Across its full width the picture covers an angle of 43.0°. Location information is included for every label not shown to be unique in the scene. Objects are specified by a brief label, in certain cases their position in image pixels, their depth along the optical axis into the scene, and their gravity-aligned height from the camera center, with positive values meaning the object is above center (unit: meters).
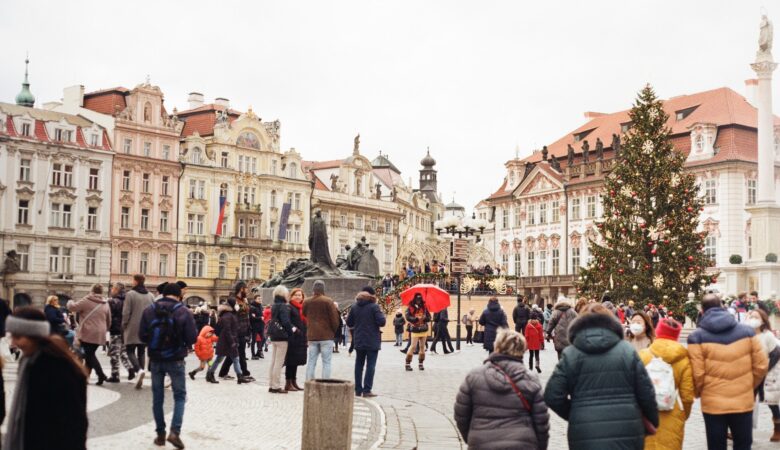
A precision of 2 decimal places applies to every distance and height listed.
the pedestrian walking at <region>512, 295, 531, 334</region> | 24.17 -0.55
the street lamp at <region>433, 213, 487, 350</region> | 33.11 +2.21
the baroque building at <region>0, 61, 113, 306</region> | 57.75 +5.03
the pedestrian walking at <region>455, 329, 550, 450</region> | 6.55 -0.78
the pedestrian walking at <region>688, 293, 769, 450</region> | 8.30 -0.66
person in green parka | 6.59 -0.65
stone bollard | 9.23 -1.20
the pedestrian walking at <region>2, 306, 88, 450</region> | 5.36 -0.61
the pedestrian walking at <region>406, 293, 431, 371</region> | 20.23 -0.68
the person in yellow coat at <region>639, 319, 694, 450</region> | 7.60 -0.70
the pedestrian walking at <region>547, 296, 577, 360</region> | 17.00 -0.50
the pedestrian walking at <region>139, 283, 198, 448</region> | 10.07 -0.55
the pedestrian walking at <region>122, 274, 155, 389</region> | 14.62 -0.38
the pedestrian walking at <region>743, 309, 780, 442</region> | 11.02 -0.69
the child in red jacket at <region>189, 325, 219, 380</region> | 16.94 -1.04
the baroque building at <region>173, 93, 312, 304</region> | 67.25 +6.11
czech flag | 66.90 +4.98
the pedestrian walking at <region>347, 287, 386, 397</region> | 14.97 -0.70
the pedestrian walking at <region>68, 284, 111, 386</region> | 15.32 -0.61
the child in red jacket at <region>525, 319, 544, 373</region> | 20.34 -0.98
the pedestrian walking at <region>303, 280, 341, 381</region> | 14.68 -0.55
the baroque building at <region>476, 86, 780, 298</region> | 54.84 +6.64
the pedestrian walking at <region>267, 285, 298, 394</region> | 15.01 -0.68
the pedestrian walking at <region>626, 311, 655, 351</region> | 8.33 -0.31
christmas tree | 35.34 +2.43
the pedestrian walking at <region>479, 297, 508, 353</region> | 20.39 -0.60
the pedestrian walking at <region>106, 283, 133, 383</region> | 16.08 -0.82
